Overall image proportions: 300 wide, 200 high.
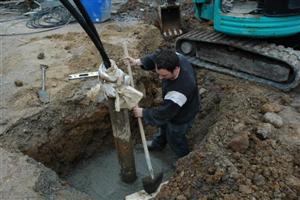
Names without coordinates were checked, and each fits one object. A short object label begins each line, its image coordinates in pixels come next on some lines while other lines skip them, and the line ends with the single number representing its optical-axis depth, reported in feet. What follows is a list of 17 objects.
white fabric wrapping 11.63
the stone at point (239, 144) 12.92
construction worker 12.71
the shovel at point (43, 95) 15.98
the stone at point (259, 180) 11.42
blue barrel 24.16
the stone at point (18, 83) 17.20
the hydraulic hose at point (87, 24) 9.45
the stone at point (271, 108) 14.87
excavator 16.29
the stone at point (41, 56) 19.79
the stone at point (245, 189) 11.17
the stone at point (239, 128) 13.85
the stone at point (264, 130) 13.38
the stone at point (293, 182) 11.12
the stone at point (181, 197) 11.75
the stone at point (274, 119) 14.01
